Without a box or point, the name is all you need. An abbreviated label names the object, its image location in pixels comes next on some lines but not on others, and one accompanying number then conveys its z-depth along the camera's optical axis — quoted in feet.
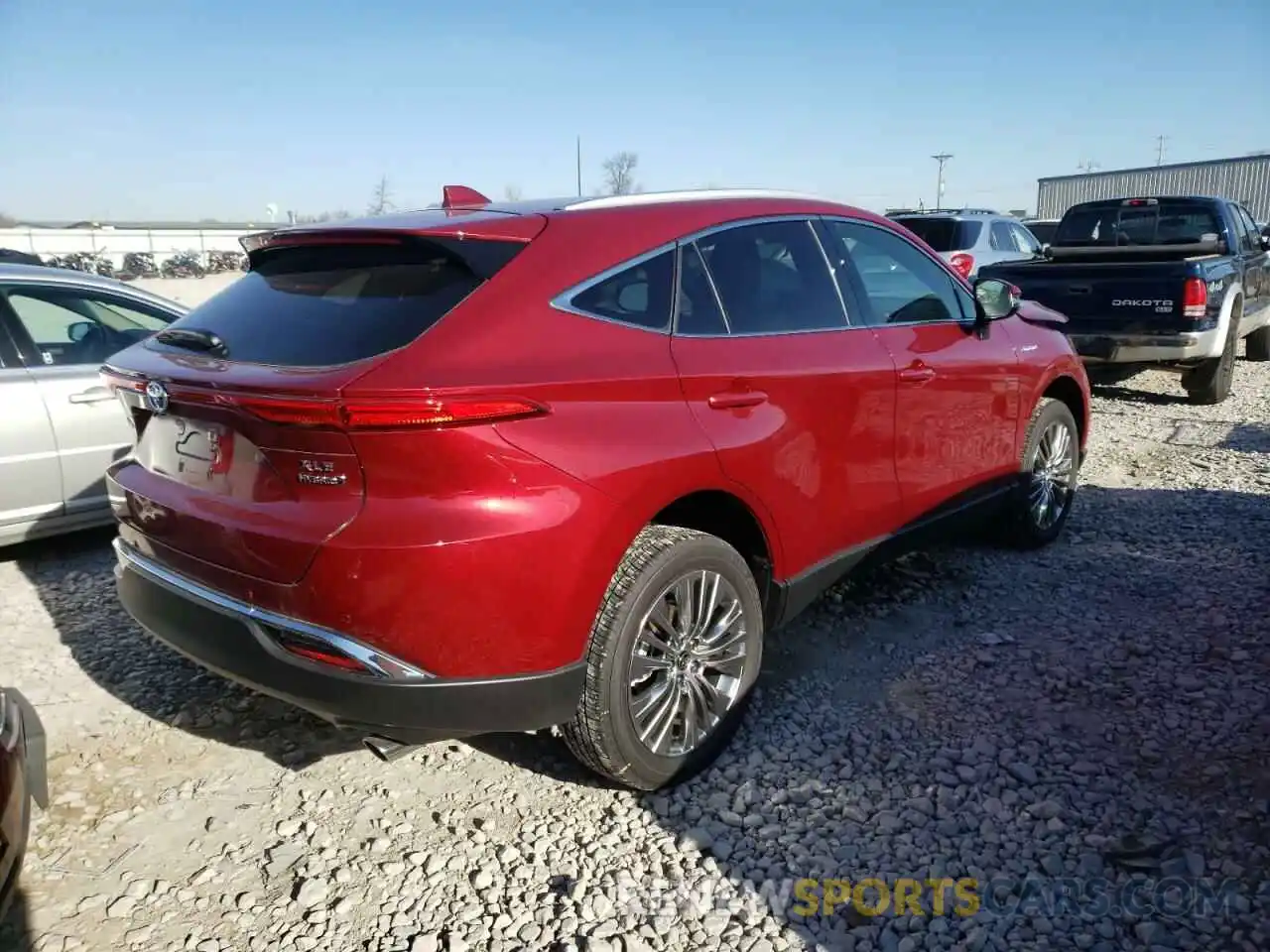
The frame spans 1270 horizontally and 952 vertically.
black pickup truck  27.14
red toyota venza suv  7.75
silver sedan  15.51
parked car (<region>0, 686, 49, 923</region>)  7.15
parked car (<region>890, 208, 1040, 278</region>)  39.96
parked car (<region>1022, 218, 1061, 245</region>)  91.45
